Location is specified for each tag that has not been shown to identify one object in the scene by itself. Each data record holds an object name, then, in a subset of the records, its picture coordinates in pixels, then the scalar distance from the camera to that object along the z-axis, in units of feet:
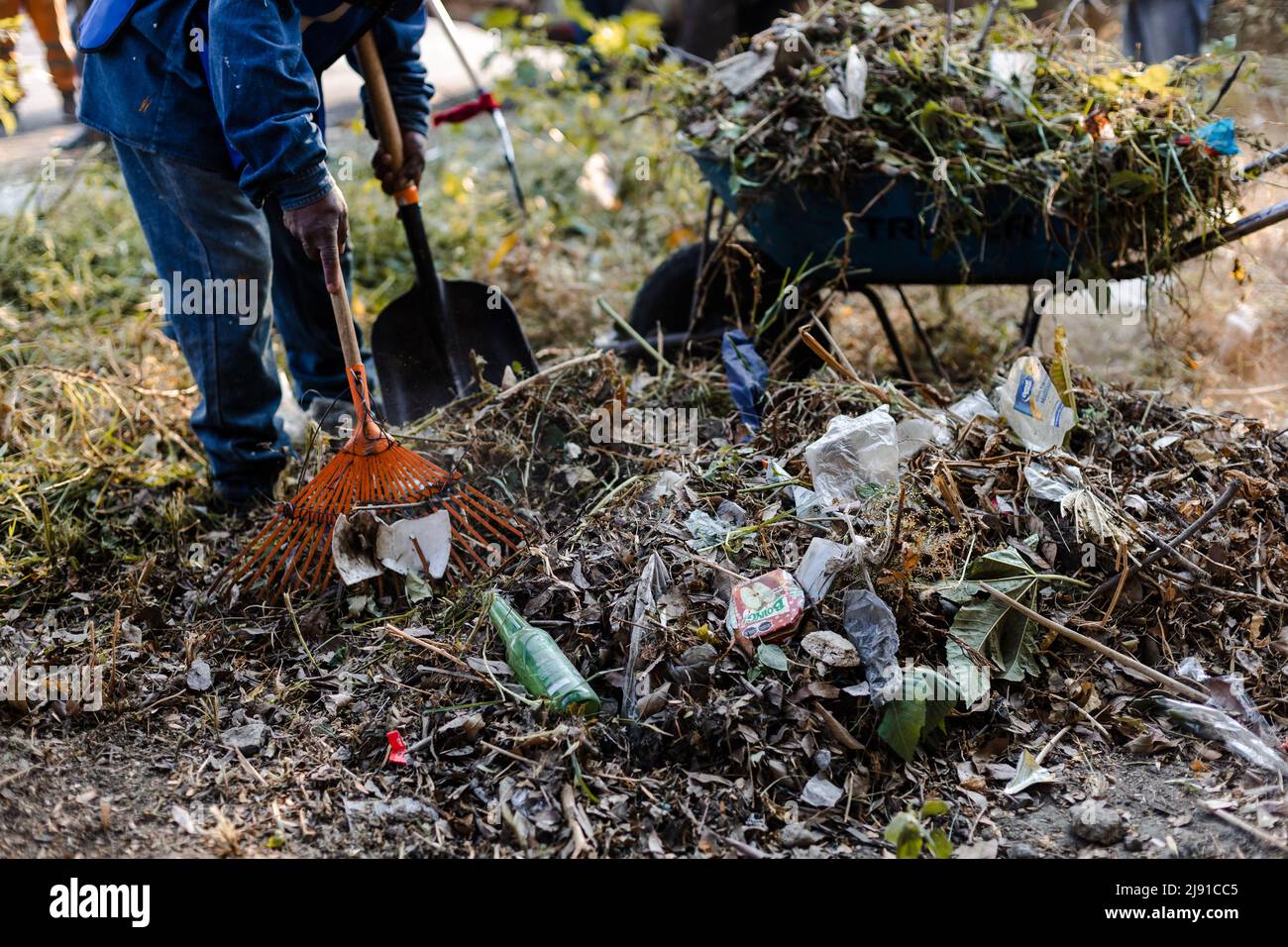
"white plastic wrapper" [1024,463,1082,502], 7.88
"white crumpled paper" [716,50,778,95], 10.46
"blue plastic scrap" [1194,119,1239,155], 9.25
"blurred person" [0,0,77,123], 18.35
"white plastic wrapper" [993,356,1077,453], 8.39
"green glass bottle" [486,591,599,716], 6.81
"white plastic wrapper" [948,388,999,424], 8.85
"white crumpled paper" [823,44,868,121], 9.68
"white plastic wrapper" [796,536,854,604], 7.23
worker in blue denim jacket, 7.50
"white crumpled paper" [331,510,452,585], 7.93
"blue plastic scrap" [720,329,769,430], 9.57
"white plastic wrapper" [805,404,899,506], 8.07
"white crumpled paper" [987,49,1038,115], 9.83
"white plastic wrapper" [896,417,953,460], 8.39
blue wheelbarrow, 9.75
